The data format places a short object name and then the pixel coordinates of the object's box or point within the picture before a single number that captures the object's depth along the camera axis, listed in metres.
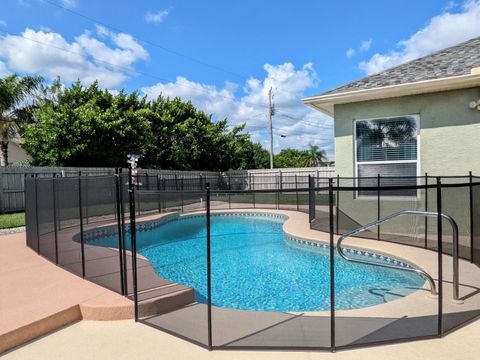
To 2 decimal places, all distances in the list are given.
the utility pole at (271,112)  30.58
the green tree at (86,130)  15.79
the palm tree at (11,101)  16.41
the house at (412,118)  7.21
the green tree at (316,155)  43.71
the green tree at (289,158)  49.19
